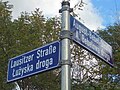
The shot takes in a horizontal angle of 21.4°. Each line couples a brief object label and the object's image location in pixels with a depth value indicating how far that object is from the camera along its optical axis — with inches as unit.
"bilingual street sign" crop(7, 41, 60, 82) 157.5
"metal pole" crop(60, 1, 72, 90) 144.5
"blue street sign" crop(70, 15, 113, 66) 158.7
